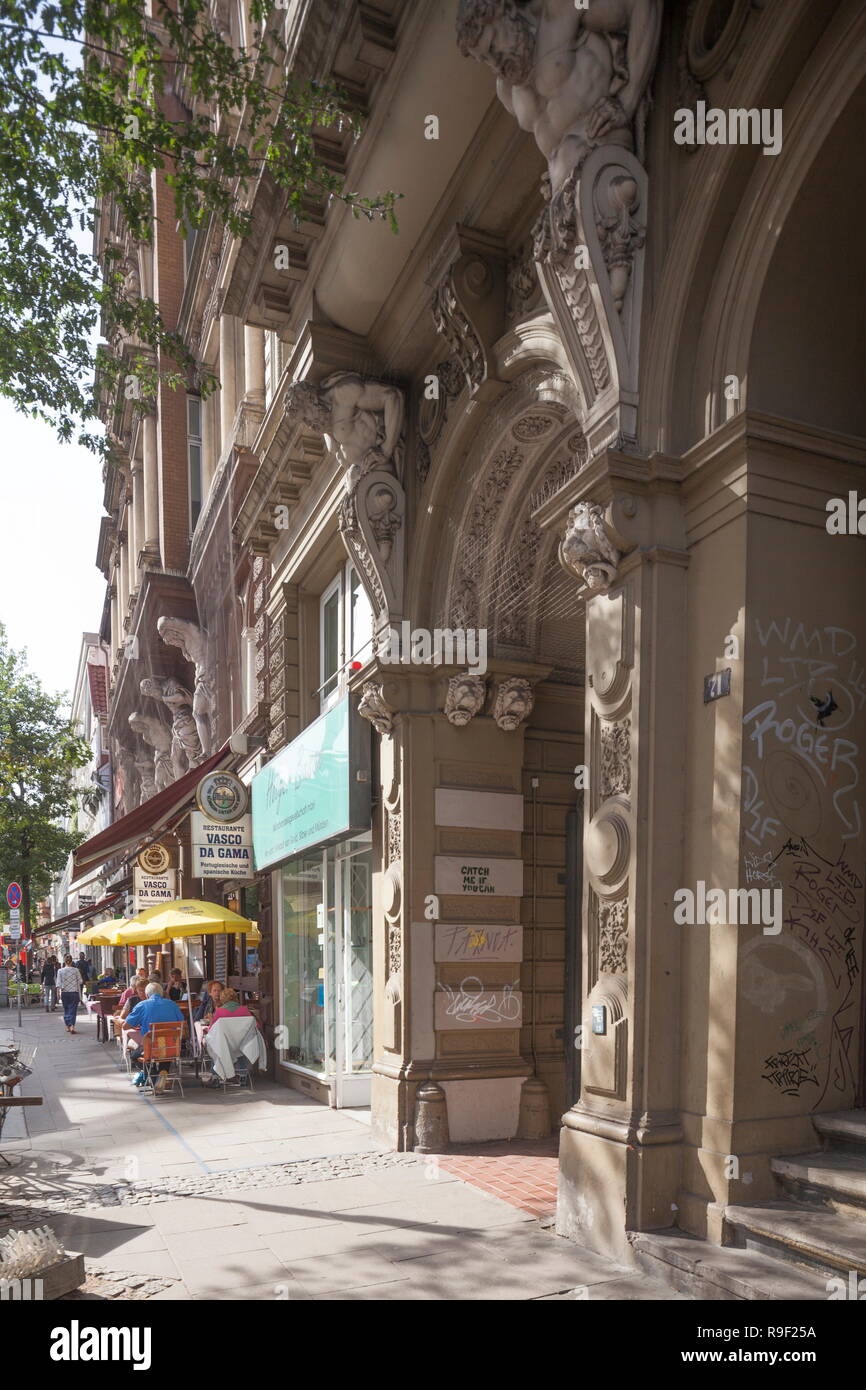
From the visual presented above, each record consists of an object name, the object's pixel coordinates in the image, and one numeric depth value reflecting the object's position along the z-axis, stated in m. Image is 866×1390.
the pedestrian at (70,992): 24.52
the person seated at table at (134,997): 18.14
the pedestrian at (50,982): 35.84
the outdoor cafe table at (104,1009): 21.56
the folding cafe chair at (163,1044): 13.12
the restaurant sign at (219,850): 14.17
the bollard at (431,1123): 8.88
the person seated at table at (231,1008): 12.94
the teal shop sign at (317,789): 10.21
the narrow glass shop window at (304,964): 12.66
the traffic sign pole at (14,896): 25.28
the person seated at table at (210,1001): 14.52
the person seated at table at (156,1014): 13.30
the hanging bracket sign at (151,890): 18.06
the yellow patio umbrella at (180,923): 13.90
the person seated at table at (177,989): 19.39
